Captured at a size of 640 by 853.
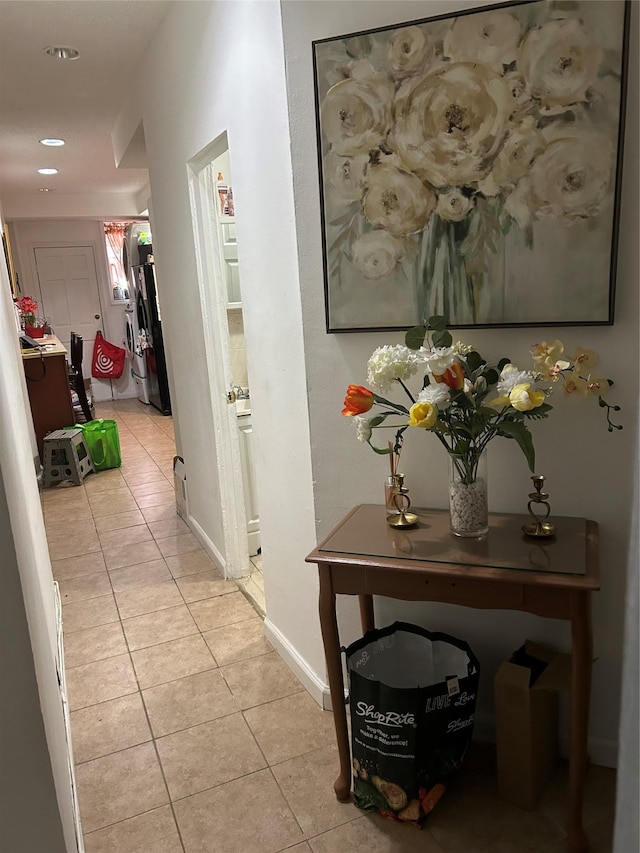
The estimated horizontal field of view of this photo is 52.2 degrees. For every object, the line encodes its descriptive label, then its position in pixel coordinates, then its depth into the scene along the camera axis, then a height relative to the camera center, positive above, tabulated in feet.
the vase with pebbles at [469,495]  5.64 -1.92
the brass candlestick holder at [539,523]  5.56 -2.18
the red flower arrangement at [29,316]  21.67 -0.66
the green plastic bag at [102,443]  17.62 -4.01
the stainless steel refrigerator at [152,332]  23.44 -1.62
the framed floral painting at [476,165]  5.09 +0.85
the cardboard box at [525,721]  5.74 -3.98
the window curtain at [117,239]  28.40 +2.17
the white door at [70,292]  27.53 +0.02
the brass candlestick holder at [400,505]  6.09 -2.14
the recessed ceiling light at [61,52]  10.29 +3.76
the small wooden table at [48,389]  17.90 -2.56
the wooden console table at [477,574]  5.05 -2.38
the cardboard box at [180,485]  13.32 -4.03
